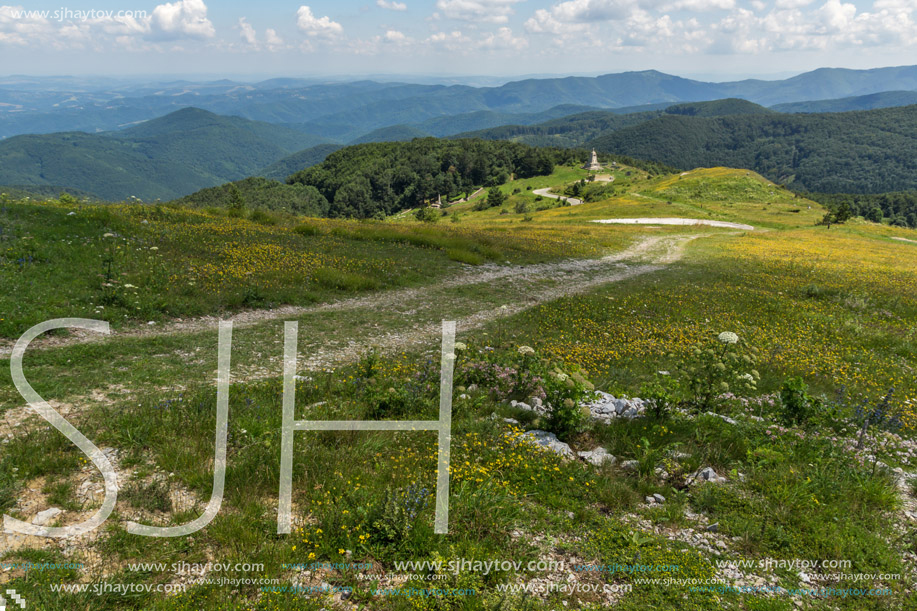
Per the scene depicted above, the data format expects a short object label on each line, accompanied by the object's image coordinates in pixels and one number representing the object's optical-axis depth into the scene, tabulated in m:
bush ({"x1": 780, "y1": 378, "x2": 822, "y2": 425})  7.78
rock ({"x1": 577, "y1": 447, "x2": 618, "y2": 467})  6.18
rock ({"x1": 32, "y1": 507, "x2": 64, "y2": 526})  4.29
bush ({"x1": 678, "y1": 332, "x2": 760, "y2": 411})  8.34
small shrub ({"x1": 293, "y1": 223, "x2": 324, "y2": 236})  24.55
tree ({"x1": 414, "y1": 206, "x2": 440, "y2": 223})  80.56
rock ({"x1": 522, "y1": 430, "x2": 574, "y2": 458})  6.36
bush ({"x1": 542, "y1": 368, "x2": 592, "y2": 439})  6.88
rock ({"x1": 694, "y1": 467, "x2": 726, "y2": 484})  5.81
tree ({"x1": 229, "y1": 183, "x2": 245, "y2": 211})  28.06
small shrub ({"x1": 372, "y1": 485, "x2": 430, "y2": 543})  4.43
